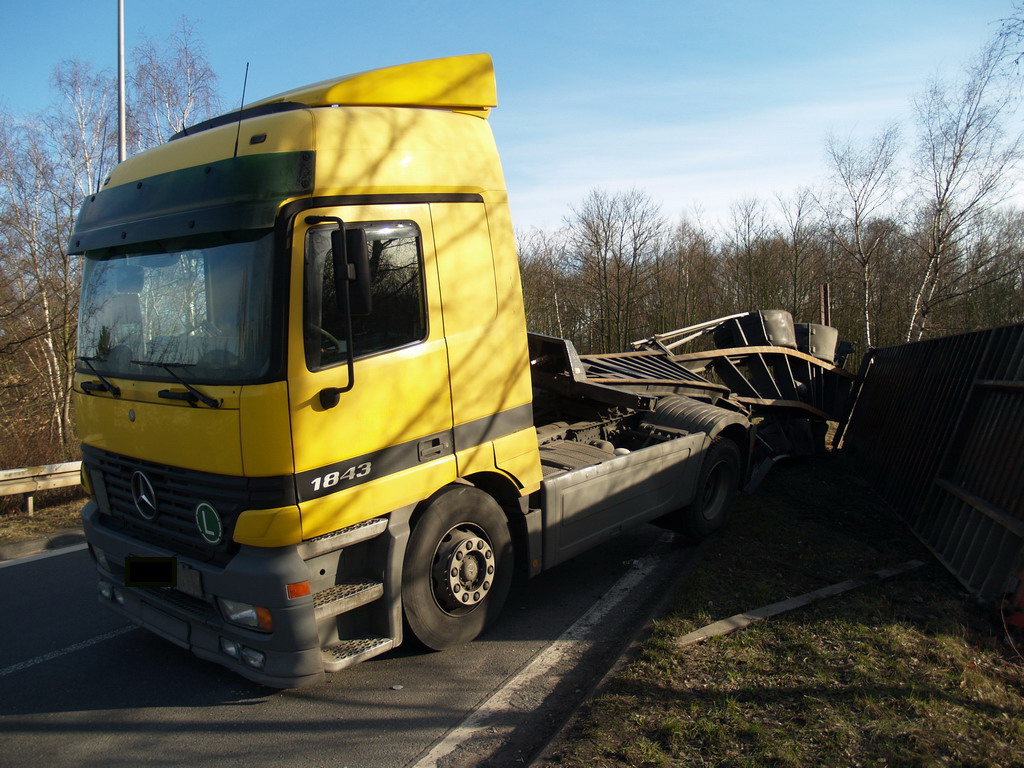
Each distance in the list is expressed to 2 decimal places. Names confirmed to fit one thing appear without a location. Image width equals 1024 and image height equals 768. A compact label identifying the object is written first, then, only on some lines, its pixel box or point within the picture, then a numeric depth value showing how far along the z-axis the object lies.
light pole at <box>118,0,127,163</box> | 11.76
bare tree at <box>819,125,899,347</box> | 23.66
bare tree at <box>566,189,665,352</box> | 26.89
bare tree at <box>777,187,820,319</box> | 24.45
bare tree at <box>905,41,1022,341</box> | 21.66
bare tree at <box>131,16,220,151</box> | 19.61
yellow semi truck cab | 3.18
